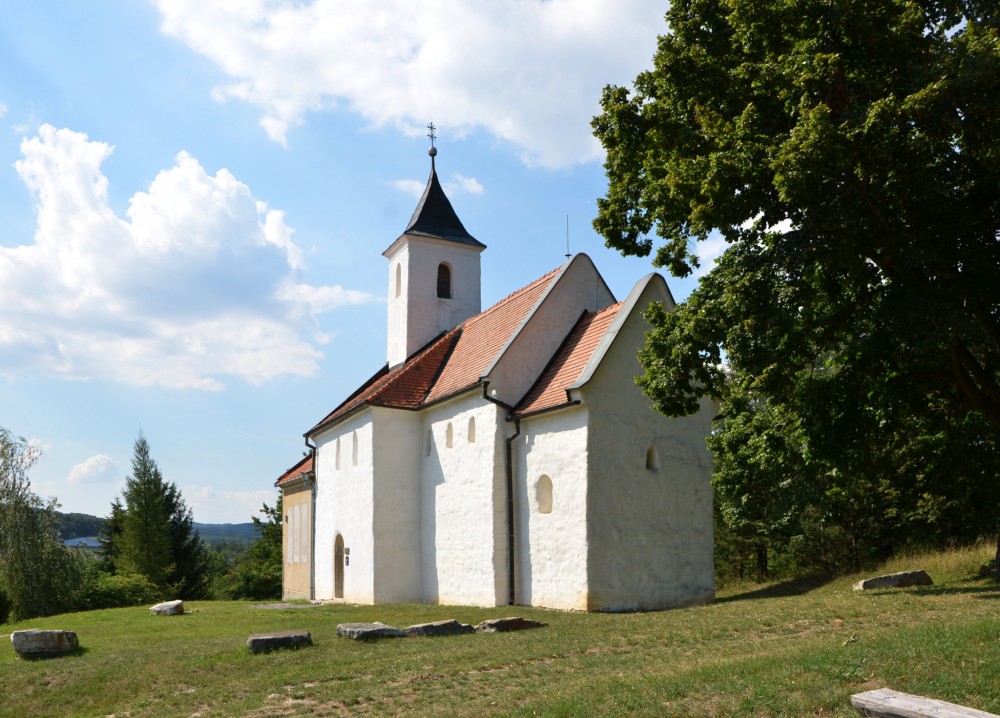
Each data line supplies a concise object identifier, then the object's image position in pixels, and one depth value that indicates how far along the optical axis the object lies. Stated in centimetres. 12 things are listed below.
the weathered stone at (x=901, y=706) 667
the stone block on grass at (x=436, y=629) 1432
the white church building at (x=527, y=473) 1930
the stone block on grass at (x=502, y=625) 1464
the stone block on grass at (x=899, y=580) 1712
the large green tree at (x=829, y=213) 1090
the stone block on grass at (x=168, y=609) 2227
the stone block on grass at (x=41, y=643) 1426
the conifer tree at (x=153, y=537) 4662
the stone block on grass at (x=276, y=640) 1311
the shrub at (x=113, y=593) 3086
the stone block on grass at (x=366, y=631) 1400
